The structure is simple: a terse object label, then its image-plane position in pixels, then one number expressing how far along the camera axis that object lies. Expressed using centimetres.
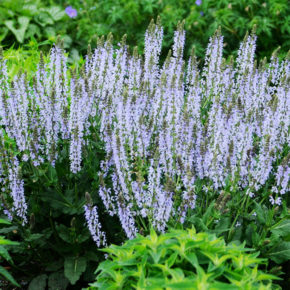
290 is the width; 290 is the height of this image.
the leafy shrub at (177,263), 212
